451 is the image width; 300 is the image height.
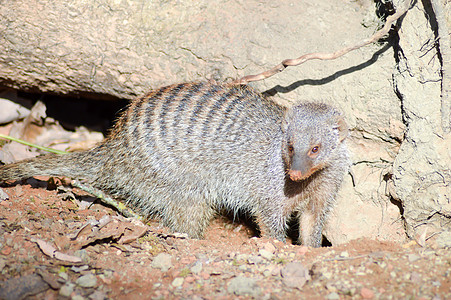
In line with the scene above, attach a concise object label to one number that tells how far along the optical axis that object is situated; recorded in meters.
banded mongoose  3.11
